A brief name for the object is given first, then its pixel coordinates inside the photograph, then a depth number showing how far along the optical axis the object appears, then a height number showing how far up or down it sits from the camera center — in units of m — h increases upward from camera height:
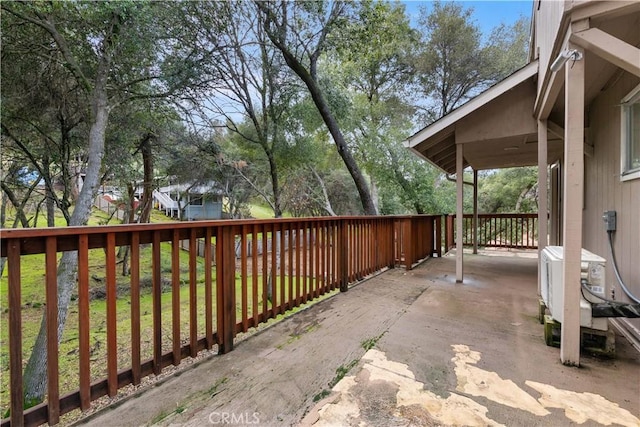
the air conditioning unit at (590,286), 2.13 -0.59
